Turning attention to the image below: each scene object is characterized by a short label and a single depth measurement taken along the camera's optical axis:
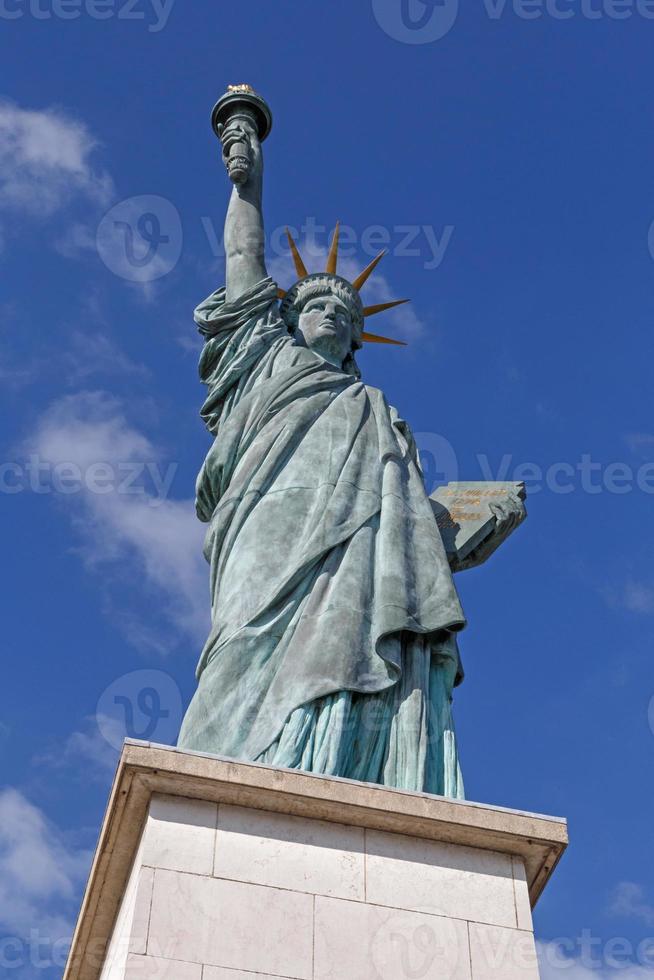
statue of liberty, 20.22
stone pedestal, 16.50
